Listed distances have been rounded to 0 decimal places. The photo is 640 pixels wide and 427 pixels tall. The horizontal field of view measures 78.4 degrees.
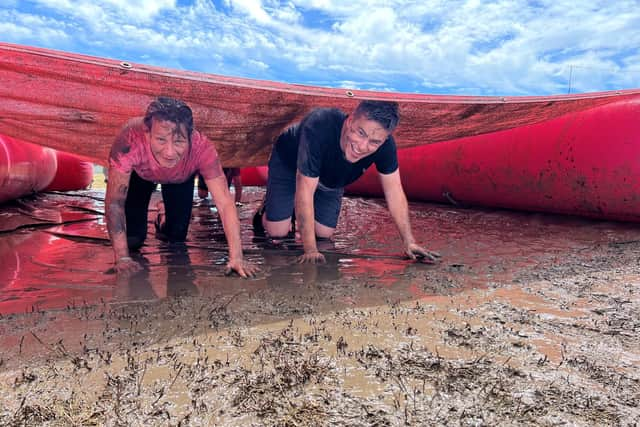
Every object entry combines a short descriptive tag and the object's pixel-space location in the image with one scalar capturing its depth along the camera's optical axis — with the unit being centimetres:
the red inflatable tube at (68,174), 695
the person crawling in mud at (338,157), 224
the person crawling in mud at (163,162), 202
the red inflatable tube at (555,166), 316
